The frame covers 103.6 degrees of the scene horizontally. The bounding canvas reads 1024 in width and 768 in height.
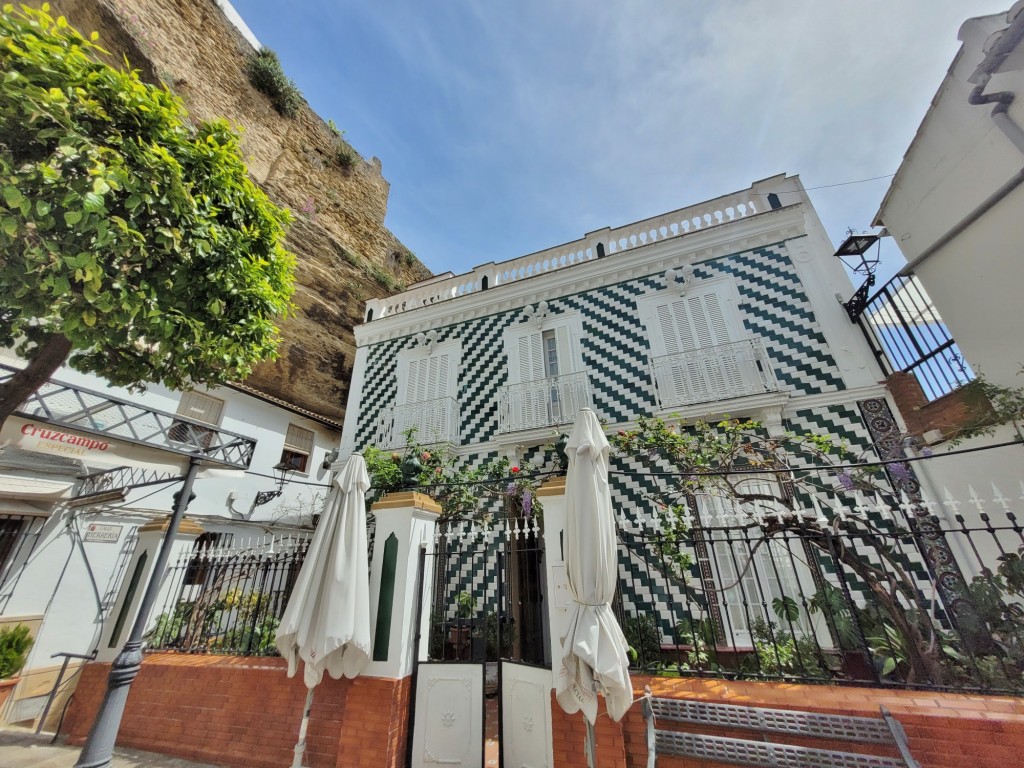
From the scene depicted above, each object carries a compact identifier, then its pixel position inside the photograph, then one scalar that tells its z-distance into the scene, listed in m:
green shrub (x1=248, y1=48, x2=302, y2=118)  16.23
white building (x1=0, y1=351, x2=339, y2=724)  4.59
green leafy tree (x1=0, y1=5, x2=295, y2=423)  2.84
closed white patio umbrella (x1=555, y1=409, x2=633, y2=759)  2.90
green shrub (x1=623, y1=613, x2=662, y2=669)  5.31
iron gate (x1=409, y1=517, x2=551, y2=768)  3.80
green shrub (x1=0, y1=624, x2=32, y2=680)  6.49
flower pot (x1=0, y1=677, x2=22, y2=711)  6.16
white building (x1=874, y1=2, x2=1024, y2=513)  4.63
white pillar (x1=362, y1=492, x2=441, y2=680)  4.00
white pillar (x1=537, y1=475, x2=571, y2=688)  3.65
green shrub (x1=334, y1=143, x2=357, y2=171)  18.77
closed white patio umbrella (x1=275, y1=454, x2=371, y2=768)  3.70
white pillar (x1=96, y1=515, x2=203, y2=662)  5.16
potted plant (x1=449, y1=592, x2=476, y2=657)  6.88
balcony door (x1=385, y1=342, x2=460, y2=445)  9.98
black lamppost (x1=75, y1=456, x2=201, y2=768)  3.74
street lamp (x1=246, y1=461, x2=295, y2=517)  11.05
